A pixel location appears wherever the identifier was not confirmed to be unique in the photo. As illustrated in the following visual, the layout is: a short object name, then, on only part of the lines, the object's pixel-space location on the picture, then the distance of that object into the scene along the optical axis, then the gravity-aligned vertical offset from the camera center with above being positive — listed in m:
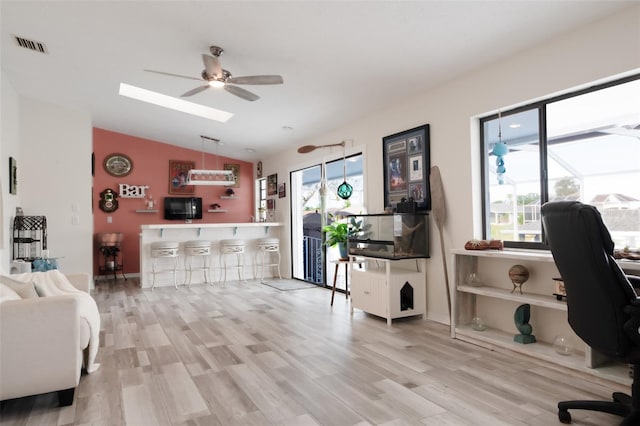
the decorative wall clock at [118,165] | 8.01 +1.21
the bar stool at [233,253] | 6.82 -0.53
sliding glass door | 6.84 +0.15
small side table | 4.95 -0.58
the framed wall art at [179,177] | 8.61 +1.01
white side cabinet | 4.09 -0.75
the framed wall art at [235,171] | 9.14 +1.20
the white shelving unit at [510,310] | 2.77 -0.80
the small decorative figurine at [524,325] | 3.16 -0.86
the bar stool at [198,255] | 6.55 -0.55
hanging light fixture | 7.51 +0.99
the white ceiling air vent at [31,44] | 4.12 +1.92
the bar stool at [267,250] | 7.19 -0.52
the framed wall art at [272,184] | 8.02 +0.78
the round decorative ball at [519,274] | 3.21 -0.45
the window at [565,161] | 2.91 +0.47
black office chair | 1.79 -0.34
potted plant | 5.07 -0.19
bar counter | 6.59 -0.26
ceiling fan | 3.47 +1.32
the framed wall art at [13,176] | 5.22 +0.66
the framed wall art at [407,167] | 4.25 +0.61
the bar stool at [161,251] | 6.33 -0.45
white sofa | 2.19 -0.69
